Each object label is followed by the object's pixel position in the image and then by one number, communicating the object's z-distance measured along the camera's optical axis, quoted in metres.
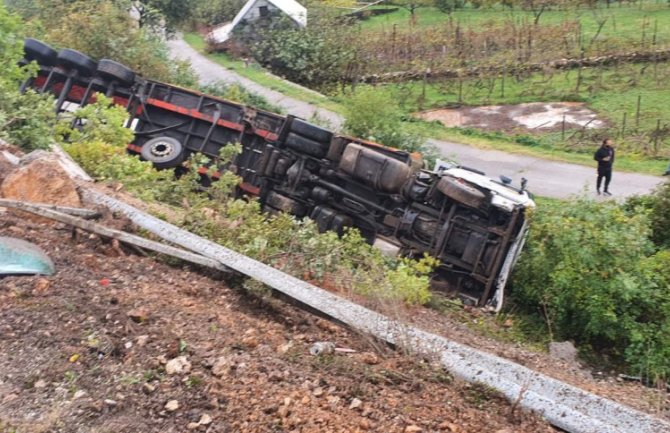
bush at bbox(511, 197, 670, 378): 7.56
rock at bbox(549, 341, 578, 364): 7.59
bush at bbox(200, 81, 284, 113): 16.11
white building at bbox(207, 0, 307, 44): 25.35
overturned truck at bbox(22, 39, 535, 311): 9.07
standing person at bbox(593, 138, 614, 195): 12.92
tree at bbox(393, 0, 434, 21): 31.17
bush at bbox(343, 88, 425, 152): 13.21
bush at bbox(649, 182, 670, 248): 9.81
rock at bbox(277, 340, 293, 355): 4.41
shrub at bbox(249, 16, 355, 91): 23.95
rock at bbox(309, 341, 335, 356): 4.49
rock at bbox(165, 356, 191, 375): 3.94
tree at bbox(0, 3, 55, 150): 8.73
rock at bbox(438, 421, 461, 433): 3.72
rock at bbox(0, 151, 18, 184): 7.14
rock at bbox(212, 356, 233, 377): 3.97
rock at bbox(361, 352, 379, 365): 4.45
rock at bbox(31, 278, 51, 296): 4.69
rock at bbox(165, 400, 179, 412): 3.65
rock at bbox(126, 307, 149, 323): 4.49
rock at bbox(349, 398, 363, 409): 3.84
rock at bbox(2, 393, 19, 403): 3.56
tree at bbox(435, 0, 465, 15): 29.34
